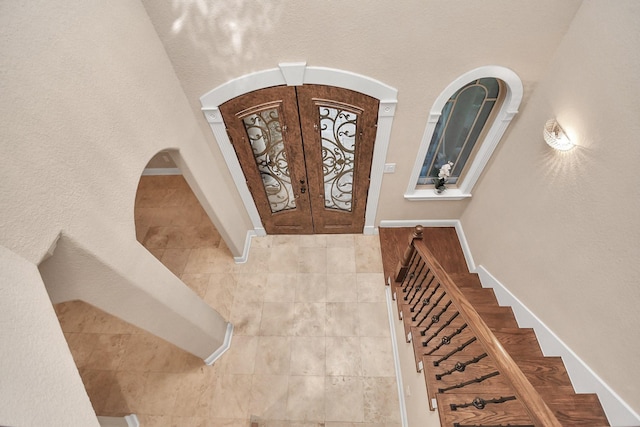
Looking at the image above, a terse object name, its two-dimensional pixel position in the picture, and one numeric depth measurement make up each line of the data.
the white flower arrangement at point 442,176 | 3.69
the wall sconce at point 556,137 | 2.32
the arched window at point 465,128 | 2.79
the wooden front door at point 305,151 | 2.96
